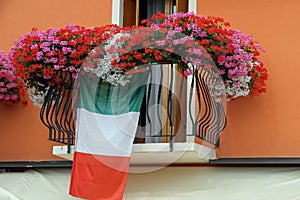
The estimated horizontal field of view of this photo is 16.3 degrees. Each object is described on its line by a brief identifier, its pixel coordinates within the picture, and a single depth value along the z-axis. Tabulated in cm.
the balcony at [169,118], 1149
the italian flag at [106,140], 1151
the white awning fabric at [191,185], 1133
